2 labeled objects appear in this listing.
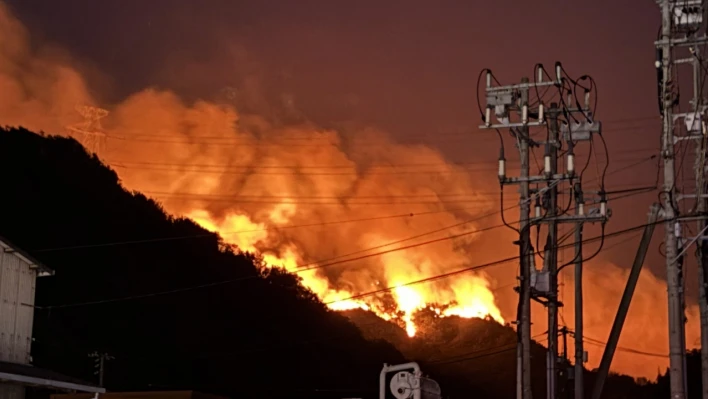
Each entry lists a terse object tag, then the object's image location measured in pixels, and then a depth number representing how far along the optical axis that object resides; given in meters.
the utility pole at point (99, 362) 47.91
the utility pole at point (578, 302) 29.08
